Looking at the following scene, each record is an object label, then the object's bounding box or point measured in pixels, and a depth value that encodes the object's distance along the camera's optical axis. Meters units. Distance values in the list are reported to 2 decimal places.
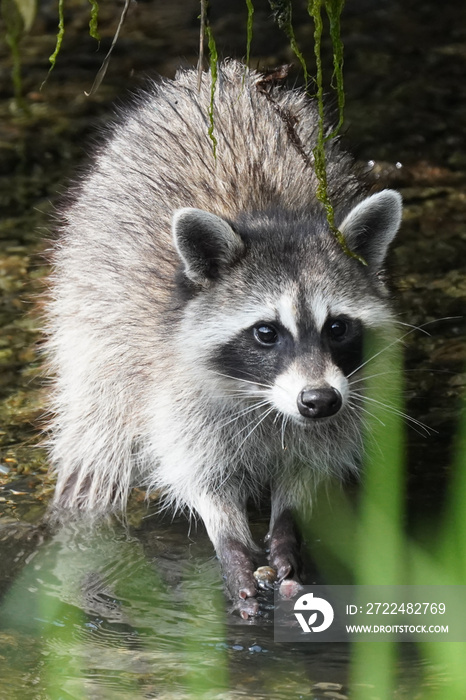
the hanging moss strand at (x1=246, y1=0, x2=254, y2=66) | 8.20
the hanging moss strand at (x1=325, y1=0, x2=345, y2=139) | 8.23
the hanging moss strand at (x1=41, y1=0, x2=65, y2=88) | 7.94
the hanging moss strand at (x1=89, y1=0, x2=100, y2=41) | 8.34
